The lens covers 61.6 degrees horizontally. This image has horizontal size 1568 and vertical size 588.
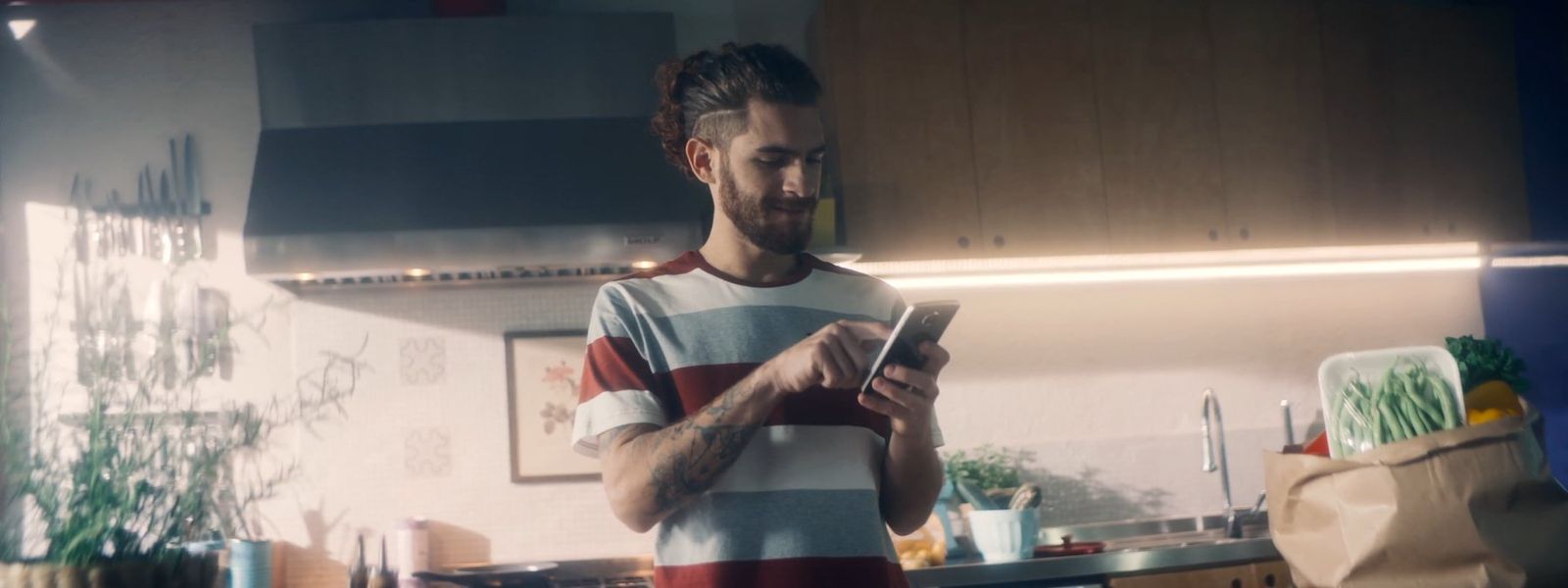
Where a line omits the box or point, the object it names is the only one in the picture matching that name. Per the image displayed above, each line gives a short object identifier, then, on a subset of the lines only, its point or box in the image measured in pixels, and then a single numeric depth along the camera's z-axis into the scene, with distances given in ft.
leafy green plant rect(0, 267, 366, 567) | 10.18
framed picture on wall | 10.70
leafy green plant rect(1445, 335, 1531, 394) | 5.64
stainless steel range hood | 9.55
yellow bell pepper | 5.47
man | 3.92
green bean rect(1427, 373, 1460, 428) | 5.02
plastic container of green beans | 5.02
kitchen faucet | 10.52
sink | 10.57
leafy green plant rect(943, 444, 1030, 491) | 10.48
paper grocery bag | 4.78
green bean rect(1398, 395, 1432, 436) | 5.00
